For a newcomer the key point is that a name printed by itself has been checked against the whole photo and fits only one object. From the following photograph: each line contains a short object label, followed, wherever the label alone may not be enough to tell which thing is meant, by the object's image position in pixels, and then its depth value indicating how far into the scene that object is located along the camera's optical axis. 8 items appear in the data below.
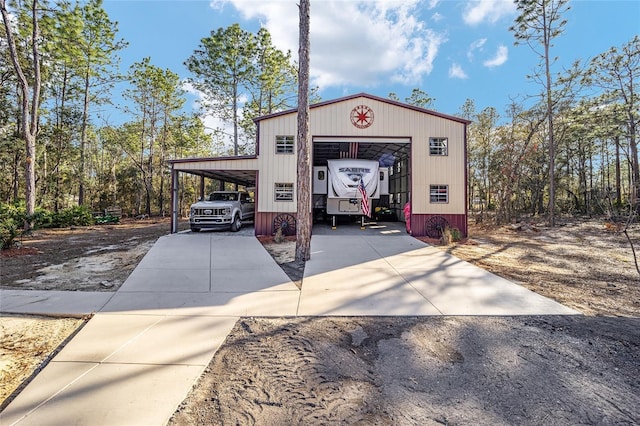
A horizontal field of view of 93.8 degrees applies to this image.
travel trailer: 12.73
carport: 12.26
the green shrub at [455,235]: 11.82
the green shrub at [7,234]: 8.59
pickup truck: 12.29
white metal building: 12.57
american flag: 12.40
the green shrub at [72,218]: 15.99
